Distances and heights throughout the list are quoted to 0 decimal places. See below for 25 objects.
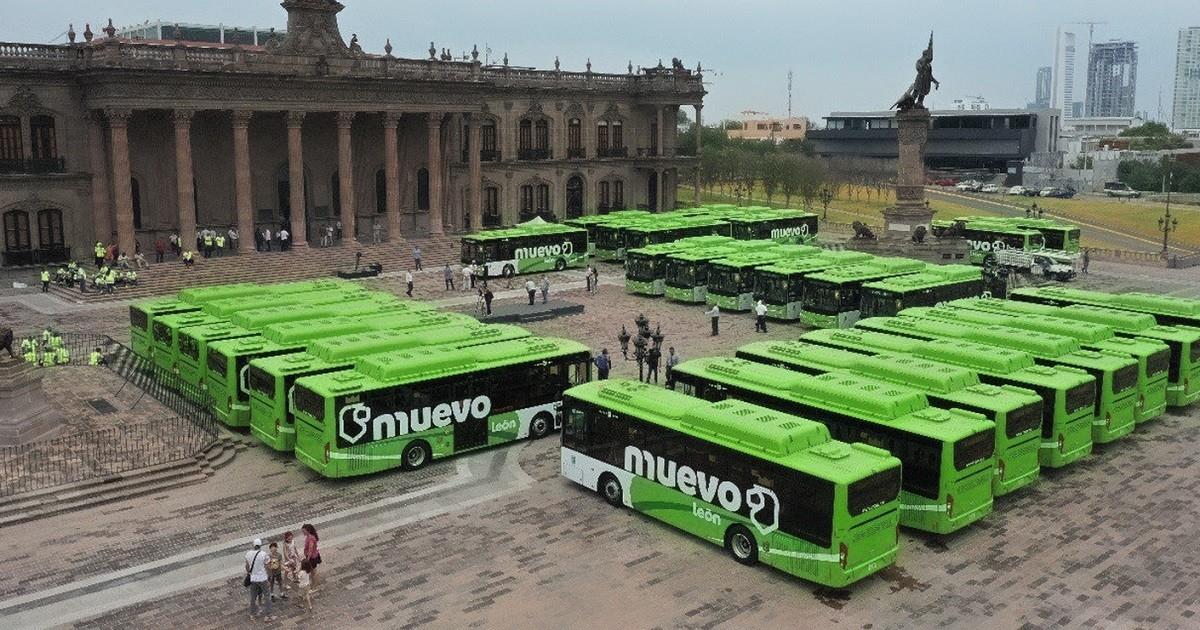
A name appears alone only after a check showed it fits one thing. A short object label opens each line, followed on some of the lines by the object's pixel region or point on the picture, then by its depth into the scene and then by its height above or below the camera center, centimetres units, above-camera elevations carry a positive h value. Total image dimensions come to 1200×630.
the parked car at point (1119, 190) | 11019 -280
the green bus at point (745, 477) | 1766 -574
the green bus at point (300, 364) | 2464 -481
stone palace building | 5094 +150
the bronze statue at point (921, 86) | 5891 +452
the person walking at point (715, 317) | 3984 -581
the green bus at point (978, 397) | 2142 -491
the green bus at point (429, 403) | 2305 -555
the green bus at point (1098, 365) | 2534 -490
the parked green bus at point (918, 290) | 3950 -487
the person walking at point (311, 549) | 1783 -652
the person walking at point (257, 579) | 1691 -670
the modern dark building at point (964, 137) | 13788 +377
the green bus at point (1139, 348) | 2708 -479
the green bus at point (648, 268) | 4938 -489
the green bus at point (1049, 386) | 2339 -500
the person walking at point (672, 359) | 3148 -588
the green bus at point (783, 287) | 4300 -504
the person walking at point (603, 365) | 3097 -590
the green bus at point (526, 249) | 5399 -448
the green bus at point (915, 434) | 1978 -524
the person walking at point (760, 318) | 4056 -595
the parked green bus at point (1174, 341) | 2908 -488
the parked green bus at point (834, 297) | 4100 -522
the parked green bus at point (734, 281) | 4509 -502
